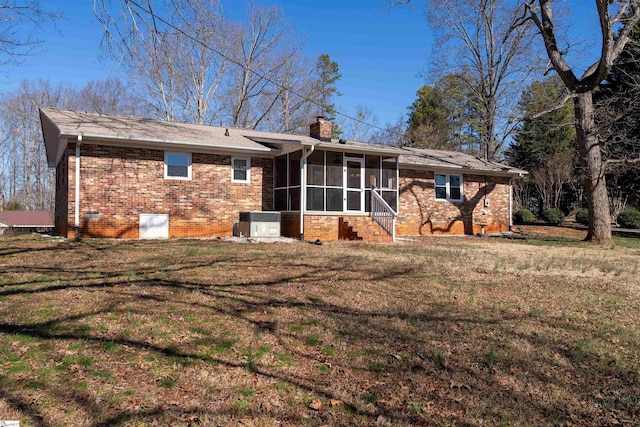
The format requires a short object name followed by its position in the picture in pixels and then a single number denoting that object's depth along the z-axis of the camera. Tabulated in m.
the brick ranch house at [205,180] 12.84
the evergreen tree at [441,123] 37.50
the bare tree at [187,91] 30.05
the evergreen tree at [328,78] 38.72
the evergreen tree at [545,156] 30.28
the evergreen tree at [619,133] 16.19
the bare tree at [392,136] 39.76
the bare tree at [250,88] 31.23
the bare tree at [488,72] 27.92
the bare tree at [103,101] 33.16
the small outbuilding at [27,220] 27.72
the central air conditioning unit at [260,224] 13.94
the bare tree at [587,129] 16.06
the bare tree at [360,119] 39.58
